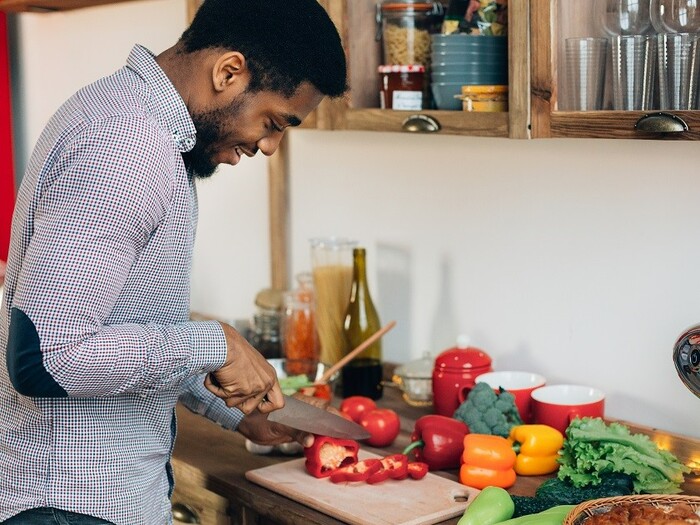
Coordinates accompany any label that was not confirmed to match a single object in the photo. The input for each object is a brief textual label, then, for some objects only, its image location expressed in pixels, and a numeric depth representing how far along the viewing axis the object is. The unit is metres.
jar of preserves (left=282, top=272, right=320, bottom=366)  2.91
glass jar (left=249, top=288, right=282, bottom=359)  3.04
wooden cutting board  2.16
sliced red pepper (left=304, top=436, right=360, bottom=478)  2.32
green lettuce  2.18
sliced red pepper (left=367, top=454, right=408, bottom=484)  2.28
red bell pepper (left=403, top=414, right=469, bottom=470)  2.35
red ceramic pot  2.54
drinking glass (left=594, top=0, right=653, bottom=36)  2.13
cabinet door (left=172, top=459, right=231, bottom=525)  2.39
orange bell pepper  2.27
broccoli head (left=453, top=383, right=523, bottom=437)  2.39
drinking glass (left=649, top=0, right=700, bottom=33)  2.08
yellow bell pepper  2.32
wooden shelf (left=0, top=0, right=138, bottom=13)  3.51
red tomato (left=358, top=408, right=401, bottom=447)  2.47
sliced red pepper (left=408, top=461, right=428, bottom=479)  2.29
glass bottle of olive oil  2.76
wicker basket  1.95
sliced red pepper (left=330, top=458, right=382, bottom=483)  2.29
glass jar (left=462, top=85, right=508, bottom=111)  2.36
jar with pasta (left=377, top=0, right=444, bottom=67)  2.51
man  1.82
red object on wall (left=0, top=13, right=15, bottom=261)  3.82
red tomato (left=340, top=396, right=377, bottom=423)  2.53
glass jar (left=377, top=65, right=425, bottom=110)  2.50
